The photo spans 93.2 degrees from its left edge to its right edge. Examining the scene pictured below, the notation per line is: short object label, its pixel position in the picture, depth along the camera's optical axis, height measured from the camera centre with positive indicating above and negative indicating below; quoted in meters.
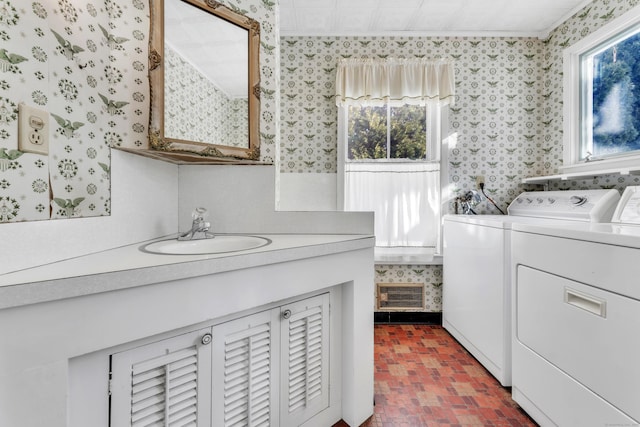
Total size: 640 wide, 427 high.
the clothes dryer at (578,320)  1.07 -0.45
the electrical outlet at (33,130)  0.88 +0.26
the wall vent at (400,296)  2.76 -0.75
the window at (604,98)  2.02 +0.86
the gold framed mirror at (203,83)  1.33 +0.64
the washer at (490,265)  1.78 -0.35
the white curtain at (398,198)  2.69 +0.14
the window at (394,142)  2.63 +0.65
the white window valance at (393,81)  2.62 +1.16
